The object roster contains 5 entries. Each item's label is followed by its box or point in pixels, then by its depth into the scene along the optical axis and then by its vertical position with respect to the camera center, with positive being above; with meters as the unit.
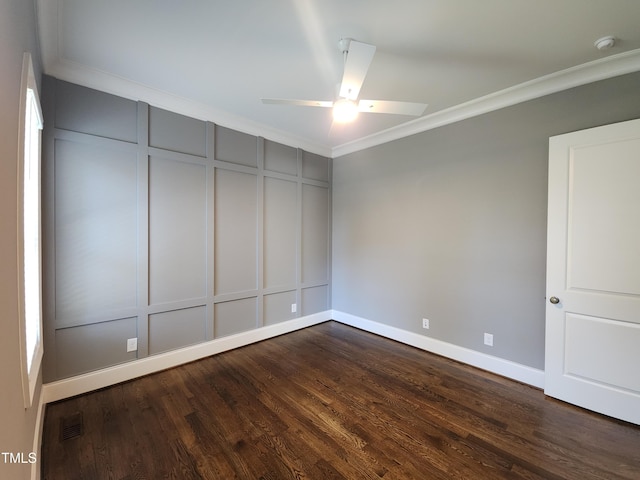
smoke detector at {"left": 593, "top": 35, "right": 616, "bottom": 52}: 1.86 +1.38
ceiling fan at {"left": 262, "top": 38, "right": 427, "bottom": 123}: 1.70 +0.99
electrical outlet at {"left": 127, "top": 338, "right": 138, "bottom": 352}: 2.53 -1.04
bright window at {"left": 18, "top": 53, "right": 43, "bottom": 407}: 1.18 -0.02
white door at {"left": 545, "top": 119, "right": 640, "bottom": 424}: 1.98 -0.25
